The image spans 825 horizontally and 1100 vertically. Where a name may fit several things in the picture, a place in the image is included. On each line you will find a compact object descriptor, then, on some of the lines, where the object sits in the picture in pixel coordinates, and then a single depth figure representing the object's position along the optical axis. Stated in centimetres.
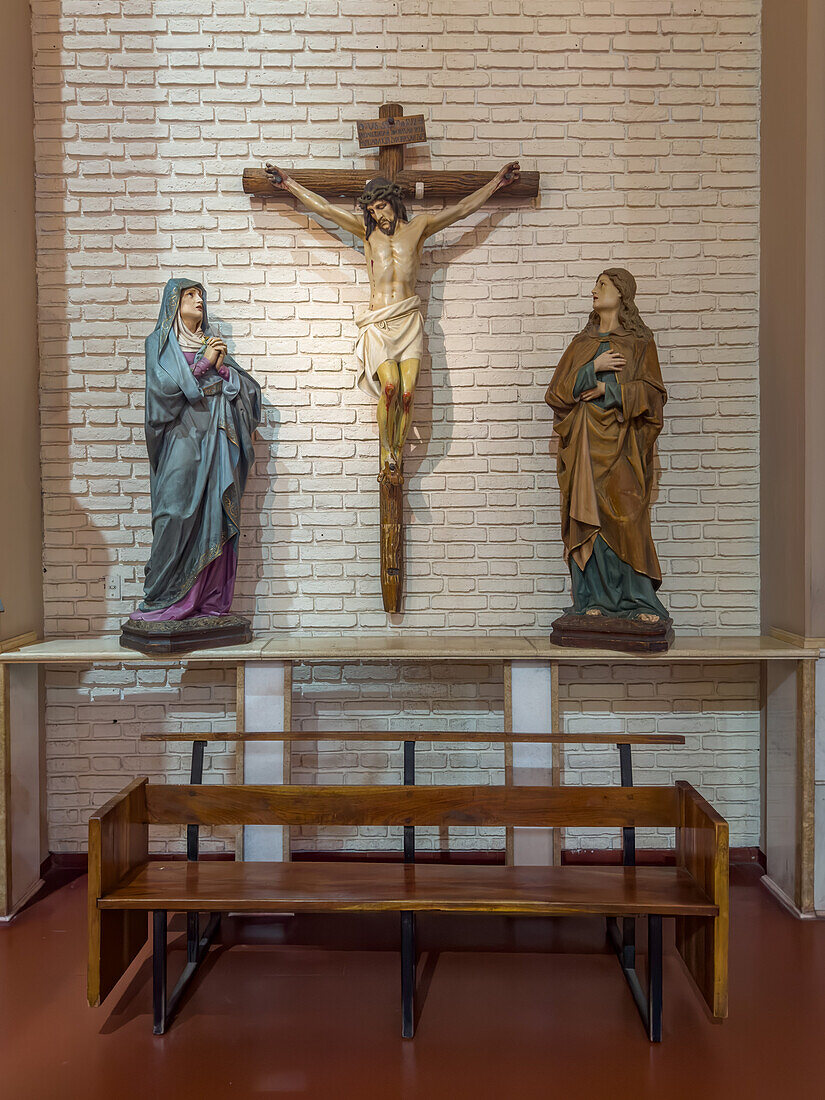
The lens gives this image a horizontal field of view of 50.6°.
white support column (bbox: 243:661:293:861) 308
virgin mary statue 315
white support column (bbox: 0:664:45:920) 311
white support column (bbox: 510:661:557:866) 311
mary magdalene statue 317
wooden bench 227
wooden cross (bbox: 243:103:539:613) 339
